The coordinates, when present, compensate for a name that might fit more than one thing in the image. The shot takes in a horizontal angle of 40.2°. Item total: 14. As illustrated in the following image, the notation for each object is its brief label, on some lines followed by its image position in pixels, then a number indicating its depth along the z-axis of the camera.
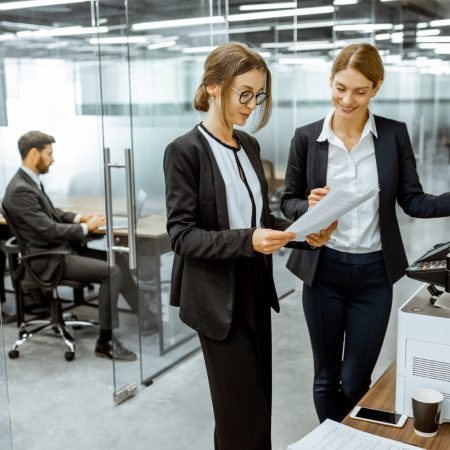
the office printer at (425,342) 1.62
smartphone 1.63
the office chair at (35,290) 3.96
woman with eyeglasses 1.72
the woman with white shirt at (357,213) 2.21
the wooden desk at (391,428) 1.54
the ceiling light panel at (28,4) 4.39
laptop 3.48
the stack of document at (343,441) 1.47
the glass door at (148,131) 3.40
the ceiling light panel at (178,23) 3.53
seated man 3.87
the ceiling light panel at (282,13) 4.62
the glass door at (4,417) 2.25
